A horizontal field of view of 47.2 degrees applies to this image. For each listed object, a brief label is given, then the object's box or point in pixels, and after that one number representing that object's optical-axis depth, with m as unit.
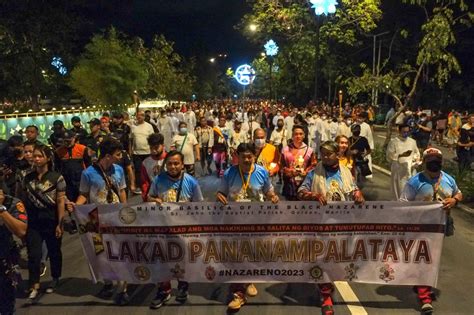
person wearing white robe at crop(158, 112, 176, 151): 16.81
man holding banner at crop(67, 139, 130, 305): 6.02
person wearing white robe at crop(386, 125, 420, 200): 9.24
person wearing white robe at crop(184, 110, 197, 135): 20.87
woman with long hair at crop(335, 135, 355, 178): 8.71
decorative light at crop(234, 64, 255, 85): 20.77
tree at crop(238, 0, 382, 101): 21.17
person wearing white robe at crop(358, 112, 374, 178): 13.39
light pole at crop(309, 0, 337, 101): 17.11
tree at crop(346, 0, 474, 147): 17.12
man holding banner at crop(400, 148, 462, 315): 5.76
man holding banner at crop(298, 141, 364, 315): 5.61
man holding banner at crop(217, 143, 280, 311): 5.76
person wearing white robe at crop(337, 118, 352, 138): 15.55
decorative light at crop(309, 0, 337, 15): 17.11
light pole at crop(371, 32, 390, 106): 20.36
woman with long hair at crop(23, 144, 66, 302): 6.02
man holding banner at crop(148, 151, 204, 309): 5.67
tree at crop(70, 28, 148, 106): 34.38
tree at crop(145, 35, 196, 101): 52.50
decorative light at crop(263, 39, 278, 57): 26.20
